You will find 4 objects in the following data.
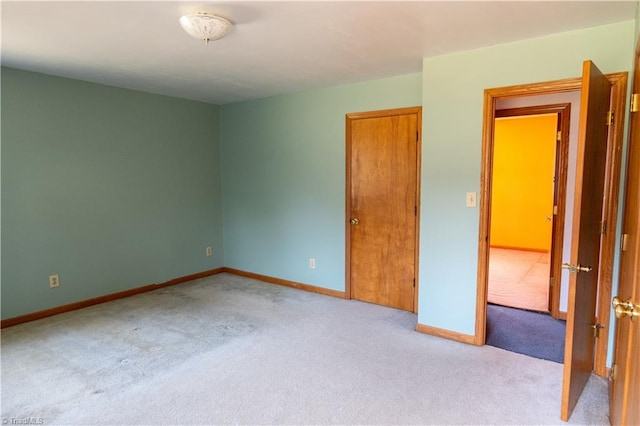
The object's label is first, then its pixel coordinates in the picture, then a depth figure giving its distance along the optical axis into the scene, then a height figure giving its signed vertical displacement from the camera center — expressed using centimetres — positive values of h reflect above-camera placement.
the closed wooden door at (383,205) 368 -21
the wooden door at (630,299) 127 -48
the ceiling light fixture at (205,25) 214 +95
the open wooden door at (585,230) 191 -25
